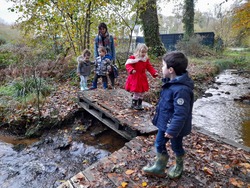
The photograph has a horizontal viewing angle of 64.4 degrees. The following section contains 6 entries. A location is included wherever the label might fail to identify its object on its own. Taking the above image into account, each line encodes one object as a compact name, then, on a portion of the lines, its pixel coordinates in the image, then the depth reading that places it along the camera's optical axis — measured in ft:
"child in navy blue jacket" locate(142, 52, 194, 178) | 7.38
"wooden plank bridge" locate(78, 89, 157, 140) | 13.67
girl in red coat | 13.55
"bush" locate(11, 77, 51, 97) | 22.00
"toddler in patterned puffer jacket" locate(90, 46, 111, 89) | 19.27
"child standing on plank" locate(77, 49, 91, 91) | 20.94
